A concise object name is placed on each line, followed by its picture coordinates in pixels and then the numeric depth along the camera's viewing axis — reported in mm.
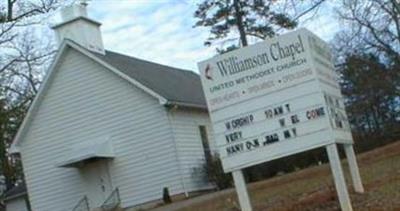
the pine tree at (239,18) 43688
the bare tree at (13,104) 47172
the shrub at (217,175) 31578
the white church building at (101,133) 30656
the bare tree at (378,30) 33000
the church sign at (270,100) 10781
